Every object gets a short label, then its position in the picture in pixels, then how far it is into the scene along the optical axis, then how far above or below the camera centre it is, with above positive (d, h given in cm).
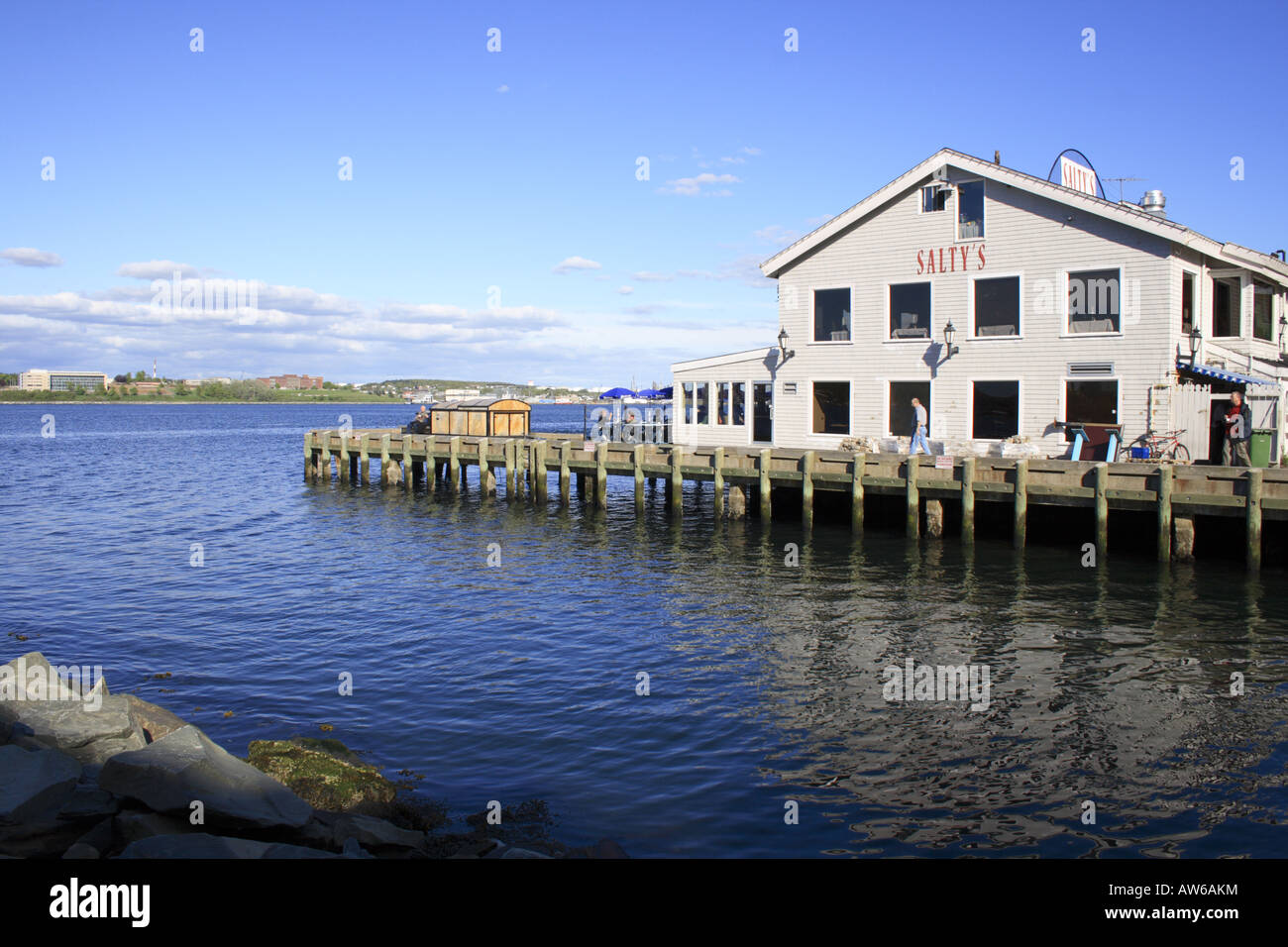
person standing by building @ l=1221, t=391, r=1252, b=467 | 2230 +5
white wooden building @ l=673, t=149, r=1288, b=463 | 2455 +334
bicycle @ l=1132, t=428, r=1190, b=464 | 2395 -18
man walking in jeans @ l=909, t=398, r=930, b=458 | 2670 +36
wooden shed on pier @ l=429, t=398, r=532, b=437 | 4172 +113
